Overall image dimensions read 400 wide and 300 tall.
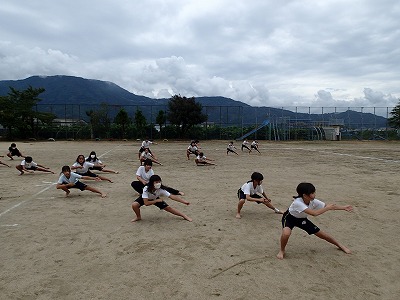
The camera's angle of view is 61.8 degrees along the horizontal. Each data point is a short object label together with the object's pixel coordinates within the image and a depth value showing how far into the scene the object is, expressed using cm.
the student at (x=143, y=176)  781
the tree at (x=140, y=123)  3938
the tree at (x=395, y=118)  4003
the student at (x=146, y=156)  1350
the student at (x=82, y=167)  1004
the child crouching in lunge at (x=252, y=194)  609
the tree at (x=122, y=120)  3842
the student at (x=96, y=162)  1152
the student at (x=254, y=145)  2110
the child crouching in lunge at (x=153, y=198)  579
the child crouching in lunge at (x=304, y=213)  424
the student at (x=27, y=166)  1159
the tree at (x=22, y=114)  3559
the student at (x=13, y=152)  1613
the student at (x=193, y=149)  1689
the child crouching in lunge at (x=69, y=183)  800
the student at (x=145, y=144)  1737
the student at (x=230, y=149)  2010
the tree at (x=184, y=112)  3800
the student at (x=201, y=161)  1450
